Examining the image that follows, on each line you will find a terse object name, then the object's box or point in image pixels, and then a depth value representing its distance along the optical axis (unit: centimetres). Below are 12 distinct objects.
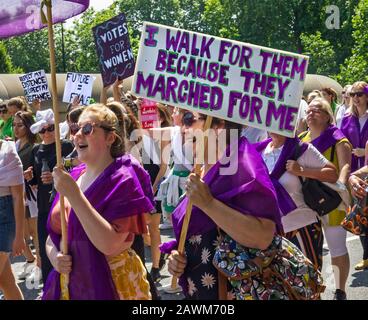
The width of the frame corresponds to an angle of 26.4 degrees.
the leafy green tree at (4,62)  4669
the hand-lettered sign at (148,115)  880
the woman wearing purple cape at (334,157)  607
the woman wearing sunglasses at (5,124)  969
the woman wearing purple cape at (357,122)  856
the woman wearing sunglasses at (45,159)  666
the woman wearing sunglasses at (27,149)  763
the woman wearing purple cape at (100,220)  357
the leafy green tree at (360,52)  2092
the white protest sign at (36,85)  1227
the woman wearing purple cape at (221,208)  342
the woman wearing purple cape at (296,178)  542
